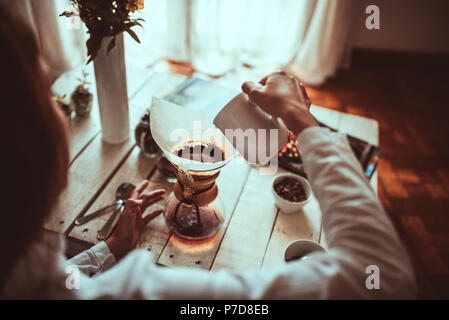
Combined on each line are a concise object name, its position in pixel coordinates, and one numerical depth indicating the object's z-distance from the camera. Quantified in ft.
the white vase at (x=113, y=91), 3.12
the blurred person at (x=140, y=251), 1.28
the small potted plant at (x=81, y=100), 3.71
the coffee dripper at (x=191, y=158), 2.61
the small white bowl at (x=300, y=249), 2.57
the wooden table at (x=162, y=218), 2.66
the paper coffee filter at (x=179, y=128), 2.65
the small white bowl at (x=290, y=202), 2.94
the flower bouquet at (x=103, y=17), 2.73
